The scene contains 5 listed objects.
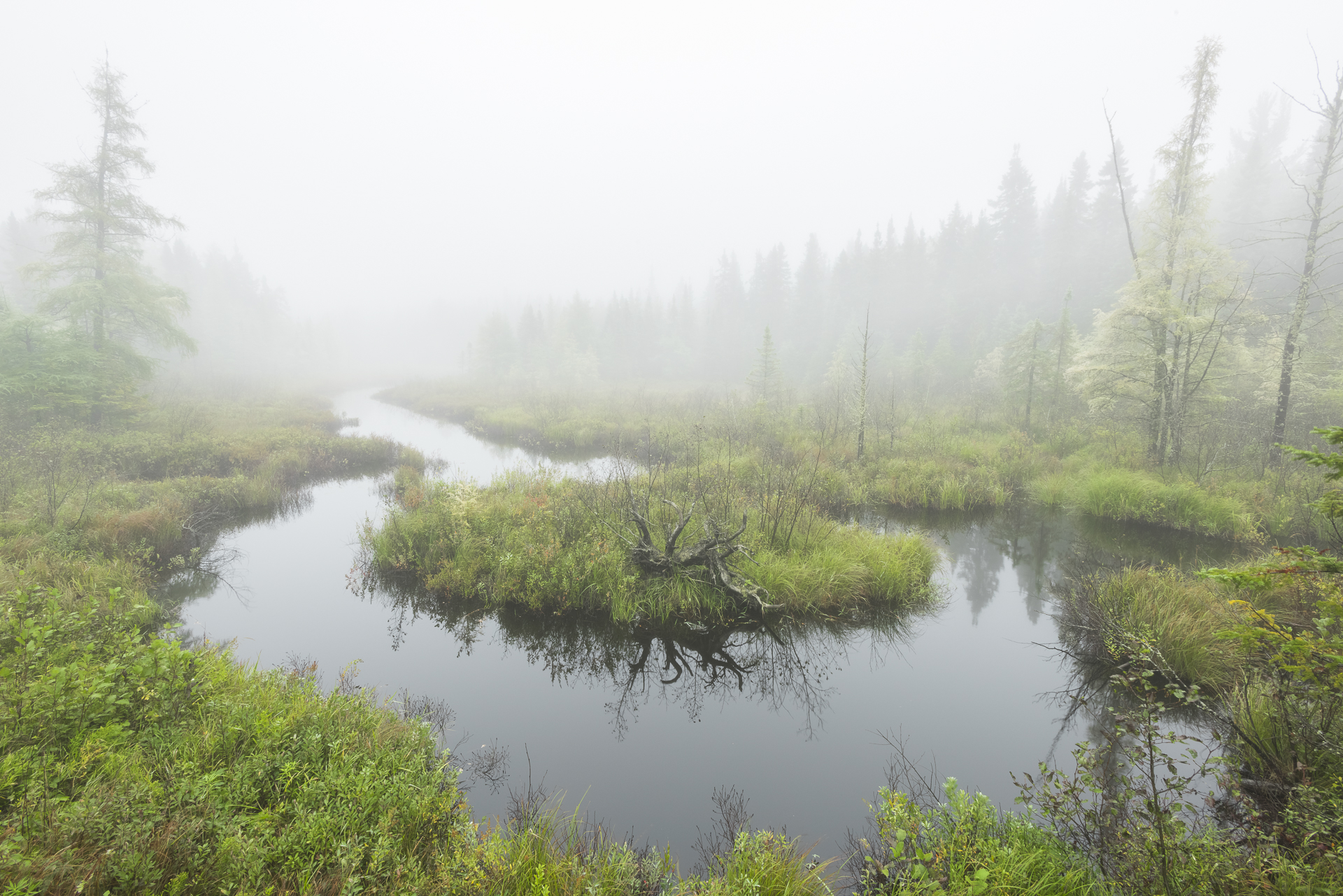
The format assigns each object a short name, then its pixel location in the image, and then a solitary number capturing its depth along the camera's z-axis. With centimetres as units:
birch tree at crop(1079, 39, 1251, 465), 1259
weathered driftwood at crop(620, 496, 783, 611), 741
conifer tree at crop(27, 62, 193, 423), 1605
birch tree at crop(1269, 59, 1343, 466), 1084
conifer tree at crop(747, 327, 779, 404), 3162
